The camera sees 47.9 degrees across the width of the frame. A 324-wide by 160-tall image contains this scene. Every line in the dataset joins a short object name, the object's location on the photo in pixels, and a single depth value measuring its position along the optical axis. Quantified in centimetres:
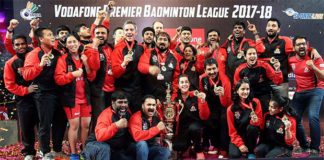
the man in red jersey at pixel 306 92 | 516
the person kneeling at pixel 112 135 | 432
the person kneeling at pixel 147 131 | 440
